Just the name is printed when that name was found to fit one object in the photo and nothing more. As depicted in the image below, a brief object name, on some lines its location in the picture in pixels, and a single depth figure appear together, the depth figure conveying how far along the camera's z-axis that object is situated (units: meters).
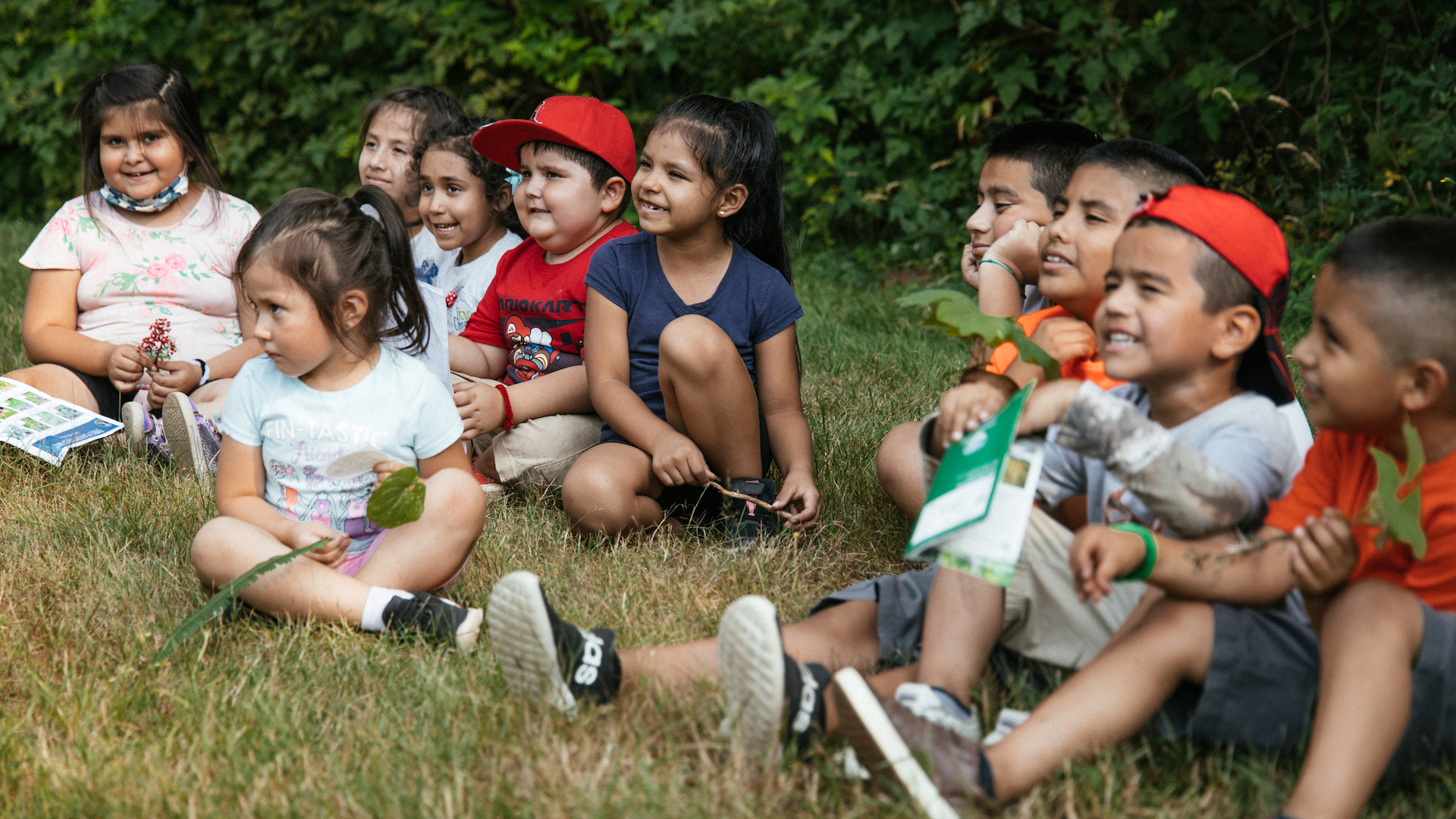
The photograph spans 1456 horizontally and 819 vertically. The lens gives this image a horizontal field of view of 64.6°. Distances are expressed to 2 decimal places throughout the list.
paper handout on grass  3.10
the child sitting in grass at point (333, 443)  2.21
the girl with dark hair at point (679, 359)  2.71
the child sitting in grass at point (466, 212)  3.62
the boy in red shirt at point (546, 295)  3.09
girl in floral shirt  3.35
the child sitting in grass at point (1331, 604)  1.53
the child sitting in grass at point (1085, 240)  2.12
